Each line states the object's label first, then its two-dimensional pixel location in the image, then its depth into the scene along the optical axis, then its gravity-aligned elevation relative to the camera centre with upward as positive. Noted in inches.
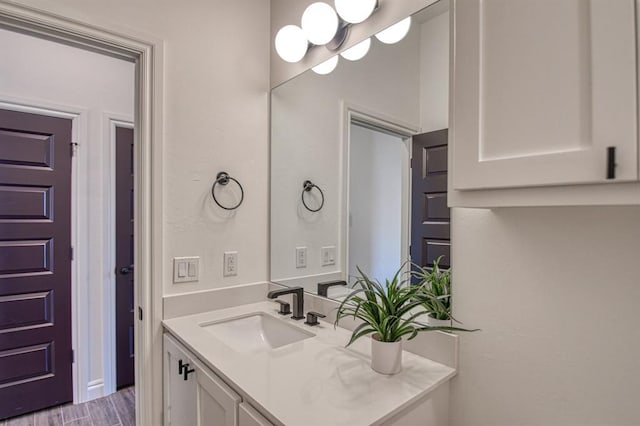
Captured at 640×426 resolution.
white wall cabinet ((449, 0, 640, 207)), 22.6 +8.7
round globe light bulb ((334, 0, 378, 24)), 49.9 +30.7
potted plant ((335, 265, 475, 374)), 38.0 -12.7
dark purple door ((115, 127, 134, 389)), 94.2 -12.8
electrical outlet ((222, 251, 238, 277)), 64.4 -9.9
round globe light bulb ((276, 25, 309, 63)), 62.2 +31.5
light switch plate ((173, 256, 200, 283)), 58.7 -10.1
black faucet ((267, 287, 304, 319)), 57.9 -15.6
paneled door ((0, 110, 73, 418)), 80.5 -12.5
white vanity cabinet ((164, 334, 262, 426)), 37.4 -23.8
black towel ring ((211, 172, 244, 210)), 62.7 +5.9
